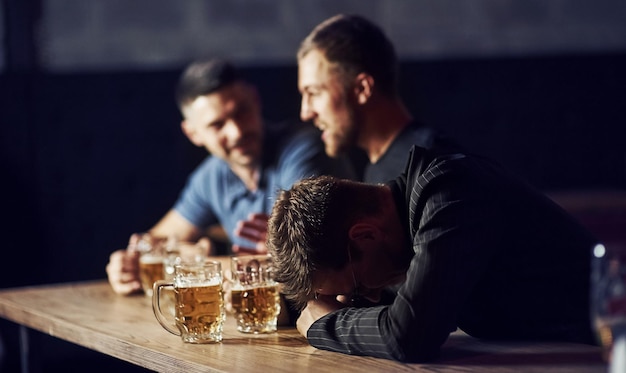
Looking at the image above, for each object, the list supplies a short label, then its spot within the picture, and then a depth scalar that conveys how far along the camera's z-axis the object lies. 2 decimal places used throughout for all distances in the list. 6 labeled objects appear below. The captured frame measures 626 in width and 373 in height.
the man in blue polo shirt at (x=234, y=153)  3.58
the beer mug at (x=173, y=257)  2.72
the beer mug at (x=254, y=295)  2.43
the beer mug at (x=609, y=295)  1.93
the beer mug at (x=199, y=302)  2.36
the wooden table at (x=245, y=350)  2.11
